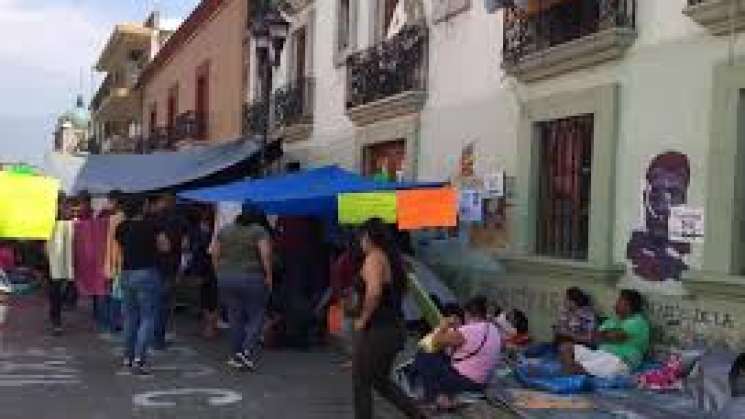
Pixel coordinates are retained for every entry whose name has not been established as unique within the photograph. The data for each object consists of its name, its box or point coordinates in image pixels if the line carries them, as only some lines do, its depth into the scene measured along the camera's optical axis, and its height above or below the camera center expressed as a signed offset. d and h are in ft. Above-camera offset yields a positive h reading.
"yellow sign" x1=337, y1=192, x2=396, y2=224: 38.34 -0.11
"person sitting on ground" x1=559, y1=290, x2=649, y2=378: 33.14 -3.78
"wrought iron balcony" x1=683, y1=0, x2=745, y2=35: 30.68 +4.79
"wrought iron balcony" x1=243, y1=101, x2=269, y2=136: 77.25 +5.19
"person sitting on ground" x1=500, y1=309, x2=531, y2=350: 39.56 -4.02
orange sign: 38.01 -0.14
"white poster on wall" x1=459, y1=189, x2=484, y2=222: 44.86 -0.06
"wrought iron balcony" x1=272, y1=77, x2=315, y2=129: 68.90 +5.55
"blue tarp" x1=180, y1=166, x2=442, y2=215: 44.42 +0.43
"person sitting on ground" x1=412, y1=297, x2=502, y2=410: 30.63 -3.86
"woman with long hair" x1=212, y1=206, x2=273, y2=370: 38.96 -2.37
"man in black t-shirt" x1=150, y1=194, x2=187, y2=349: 41.16 -1.79
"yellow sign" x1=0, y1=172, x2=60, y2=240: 52.54 -0.31
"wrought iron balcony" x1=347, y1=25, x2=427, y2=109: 52.11 +5.87
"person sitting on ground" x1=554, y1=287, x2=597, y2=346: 36.21 -3.26
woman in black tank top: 27.25 -2.64
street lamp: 56.24 +7.34
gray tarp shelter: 67.87 +1.87
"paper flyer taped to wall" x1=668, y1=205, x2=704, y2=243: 32.68 -0.46
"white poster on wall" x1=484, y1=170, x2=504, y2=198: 43.70 +0.68
